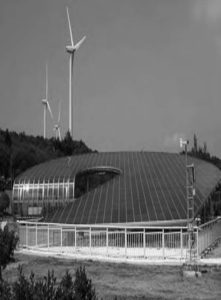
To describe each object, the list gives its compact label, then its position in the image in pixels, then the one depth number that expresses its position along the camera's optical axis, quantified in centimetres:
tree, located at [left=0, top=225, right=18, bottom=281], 1906
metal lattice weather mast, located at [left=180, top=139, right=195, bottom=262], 2205
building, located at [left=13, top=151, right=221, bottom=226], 2934
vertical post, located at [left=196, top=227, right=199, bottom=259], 2249
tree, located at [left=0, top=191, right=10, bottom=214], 4922
